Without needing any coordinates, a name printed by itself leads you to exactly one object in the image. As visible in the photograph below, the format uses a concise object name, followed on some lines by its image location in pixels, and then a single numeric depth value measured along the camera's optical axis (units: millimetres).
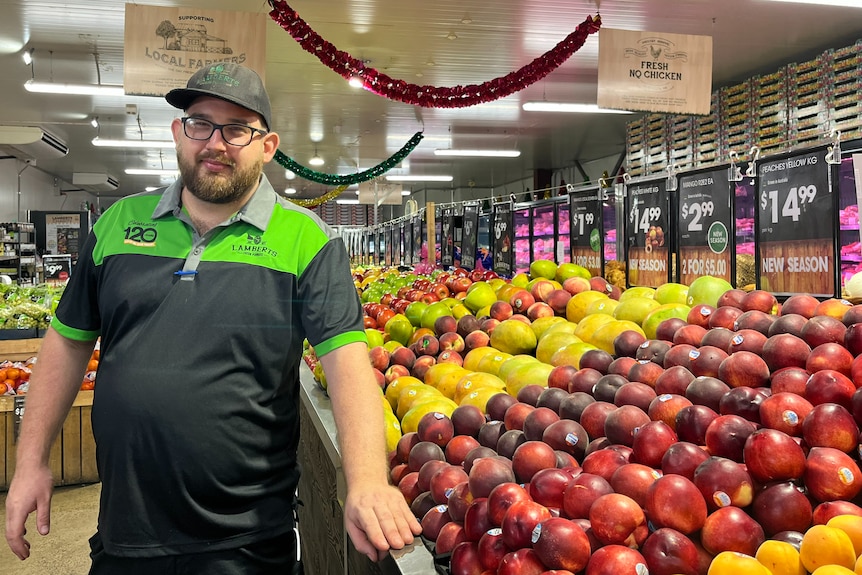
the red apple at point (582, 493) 1270
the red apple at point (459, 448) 1749
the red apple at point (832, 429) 1242
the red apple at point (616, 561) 1100
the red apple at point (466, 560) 1291
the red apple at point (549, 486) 1339
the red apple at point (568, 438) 1585
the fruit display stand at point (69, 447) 4754
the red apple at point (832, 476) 1167
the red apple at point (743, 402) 1424
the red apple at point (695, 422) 1414
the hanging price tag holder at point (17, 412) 4724
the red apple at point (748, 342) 1707
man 1555
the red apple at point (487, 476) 1436
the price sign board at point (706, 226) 3098
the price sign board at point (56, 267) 13565
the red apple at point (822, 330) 1626
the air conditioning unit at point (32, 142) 12586
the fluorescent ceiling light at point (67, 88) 8219
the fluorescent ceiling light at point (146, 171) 17906
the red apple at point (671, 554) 1132
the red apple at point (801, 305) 1855
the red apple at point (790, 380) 1463
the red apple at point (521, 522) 1235
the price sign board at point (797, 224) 2516
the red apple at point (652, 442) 1391
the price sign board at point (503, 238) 5902
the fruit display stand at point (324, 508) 1430
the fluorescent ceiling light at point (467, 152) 13861
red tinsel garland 6199
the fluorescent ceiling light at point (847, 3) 5841
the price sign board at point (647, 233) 3514
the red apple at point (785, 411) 1324
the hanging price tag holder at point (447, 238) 7839
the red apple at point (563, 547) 1158
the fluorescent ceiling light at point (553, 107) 9465
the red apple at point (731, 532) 1133
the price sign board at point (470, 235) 6703
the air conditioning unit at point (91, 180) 19625
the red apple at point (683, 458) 1289
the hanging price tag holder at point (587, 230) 4285
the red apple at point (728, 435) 1312
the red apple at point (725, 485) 1205
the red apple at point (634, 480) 1280
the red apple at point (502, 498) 1305
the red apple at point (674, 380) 1642
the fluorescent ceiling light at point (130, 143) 12258
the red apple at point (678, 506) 1179
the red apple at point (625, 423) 1515
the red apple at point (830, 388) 1363
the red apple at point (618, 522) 1191
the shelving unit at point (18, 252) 14844
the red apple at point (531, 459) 1468
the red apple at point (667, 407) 1541
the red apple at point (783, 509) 1170
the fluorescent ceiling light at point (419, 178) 21834
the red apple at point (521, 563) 1177
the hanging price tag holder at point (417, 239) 9914
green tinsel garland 13227
